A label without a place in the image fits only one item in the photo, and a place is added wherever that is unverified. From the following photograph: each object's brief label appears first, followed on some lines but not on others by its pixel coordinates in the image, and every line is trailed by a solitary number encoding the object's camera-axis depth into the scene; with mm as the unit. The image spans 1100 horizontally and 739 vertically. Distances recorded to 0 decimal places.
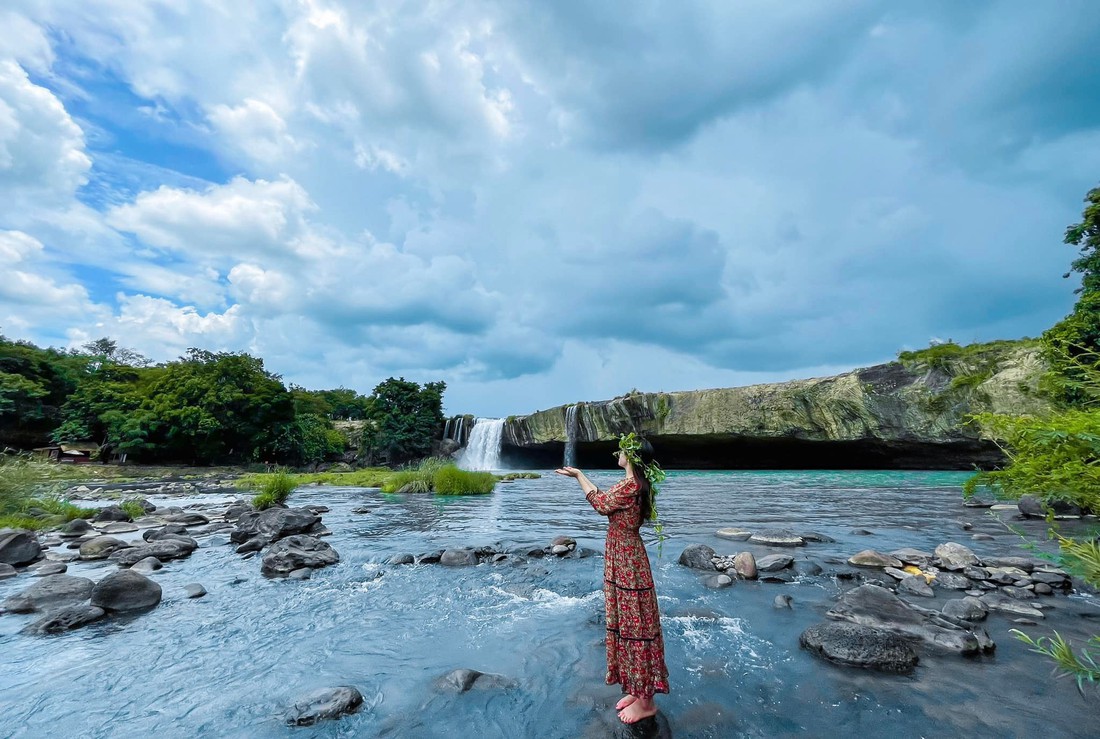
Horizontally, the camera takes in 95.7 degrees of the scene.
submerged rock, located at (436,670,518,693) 4625
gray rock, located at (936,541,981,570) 8016
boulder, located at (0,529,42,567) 9164
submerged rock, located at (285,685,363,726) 4125
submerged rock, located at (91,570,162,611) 6844
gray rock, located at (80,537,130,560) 10025
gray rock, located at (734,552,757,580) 7964
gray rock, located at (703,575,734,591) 7501
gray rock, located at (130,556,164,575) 9012
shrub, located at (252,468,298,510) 16000
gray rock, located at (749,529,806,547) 10336
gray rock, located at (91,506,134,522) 14184
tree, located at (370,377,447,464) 47156
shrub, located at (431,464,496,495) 22688
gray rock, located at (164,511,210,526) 14234
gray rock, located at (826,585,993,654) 5059
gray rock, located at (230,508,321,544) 11656
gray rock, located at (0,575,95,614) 6855
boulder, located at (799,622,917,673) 4766
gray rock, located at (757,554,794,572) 8209
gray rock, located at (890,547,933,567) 8331
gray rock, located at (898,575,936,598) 6863
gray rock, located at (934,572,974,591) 7129
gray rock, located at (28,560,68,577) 8719
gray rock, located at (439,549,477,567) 9398
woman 3930
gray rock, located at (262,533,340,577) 8961
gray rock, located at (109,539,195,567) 9664
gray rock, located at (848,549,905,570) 8352
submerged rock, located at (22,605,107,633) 6160
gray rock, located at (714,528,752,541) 11000
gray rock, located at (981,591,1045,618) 5898
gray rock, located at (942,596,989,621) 5836
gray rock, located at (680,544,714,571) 8555
